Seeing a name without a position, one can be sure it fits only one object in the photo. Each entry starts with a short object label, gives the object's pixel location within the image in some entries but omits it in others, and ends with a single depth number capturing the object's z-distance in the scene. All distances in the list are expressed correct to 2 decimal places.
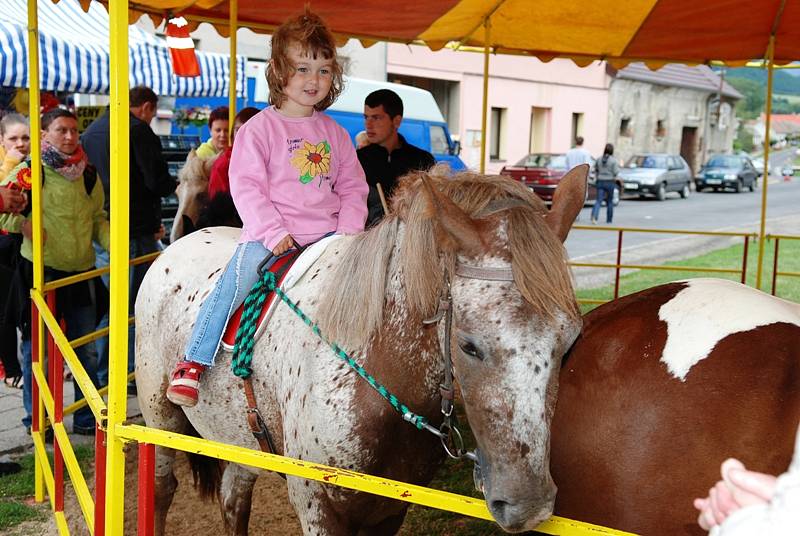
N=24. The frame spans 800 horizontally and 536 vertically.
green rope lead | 2.46
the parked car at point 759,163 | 41.83
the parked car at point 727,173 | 31.72
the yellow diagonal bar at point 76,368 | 2.17
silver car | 26.70
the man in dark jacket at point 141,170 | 5.43
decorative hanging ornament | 5.24
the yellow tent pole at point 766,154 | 6.17
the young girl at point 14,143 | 5.25
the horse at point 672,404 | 2.02
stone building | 32.59
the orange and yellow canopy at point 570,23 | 5.52
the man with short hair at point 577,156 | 20.53
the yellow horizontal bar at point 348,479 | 1.69
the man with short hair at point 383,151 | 5.04
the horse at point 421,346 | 1.76
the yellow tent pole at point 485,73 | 6.04
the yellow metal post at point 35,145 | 3.78
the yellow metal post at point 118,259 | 1.93
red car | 21.44
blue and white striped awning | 7.96
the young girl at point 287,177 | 2.55
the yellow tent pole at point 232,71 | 5.05
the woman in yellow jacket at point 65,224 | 4.50
